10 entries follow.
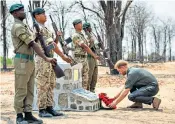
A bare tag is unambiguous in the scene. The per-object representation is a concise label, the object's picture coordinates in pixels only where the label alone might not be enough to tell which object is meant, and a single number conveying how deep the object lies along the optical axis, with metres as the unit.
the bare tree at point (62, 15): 43.94
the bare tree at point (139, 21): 44.12
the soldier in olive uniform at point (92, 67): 7.72
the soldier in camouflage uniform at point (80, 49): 6.95
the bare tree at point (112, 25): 19.38
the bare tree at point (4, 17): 29.56
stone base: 6.39
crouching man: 6.53
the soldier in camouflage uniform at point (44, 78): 5.62
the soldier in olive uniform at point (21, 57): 4.78
